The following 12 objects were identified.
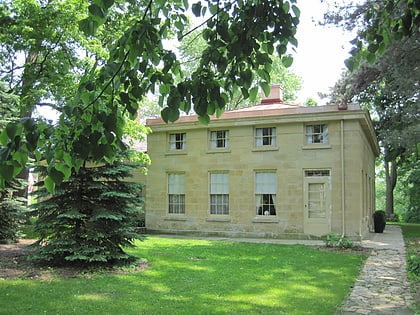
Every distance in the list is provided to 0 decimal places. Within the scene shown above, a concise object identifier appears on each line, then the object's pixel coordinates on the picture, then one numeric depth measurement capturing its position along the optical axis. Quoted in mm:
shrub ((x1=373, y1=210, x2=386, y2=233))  21266
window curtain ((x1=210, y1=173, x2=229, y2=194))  18375
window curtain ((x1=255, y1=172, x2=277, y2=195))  17516
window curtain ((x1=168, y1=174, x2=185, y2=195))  19234
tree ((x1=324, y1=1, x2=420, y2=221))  15727
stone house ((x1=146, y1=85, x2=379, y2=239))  16375
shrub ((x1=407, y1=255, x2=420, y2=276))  9241
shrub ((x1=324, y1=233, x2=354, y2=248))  13688
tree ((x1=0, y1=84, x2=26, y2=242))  12578
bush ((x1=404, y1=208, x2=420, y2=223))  33969
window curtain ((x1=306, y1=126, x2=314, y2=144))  17141
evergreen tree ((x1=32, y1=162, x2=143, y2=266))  9227
